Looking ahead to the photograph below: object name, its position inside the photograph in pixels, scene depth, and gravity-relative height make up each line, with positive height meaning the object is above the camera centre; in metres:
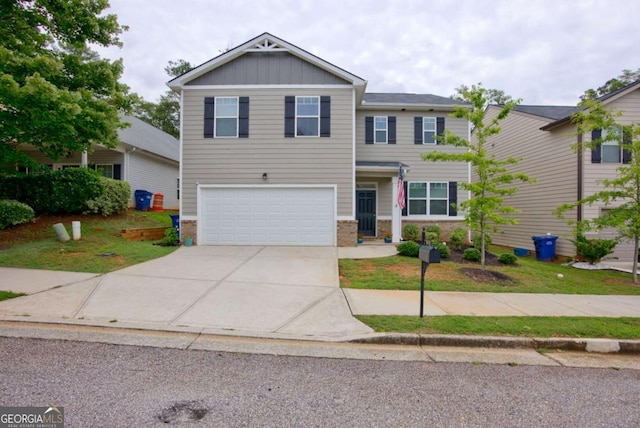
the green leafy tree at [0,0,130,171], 7.15 +3.24
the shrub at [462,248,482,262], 9.72 -1.33
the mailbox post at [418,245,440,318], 4.54 -0.66
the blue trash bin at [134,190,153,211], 16.33 +0.41
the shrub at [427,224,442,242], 12.63 -0.79
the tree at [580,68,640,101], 25.57 +10.69
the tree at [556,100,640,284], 8.61 +0.87
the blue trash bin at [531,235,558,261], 12.59 -1.33
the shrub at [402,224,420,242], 13.38 -0.94
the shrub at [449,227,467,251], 12.70 -1.07
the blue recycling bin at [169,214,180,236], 12.49 -0.49
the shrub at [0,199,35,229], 10.38 -0.23
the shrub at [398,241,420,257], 9.84 -1.19
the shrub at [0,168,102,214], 12.03 +0.64
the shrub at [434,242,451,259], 9.98 -1.24
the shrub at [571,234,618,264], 10.69 -1.20
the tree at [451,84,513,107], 32.47 +11.69
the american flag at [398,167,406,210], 12.31 +0.69
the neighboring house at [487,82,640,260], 11.96 +1.91
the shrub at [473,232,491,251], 10.90 -1.05
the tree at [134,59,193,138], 32.97 +9.89
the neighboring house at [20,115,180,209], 15.91 +2.37
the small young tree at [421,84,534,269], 8.02 +1.09
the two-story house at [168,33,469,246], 11.71 +2.22
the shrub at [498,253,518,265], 9.51 -1.39
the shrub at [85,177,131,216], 12.59 +0.32
